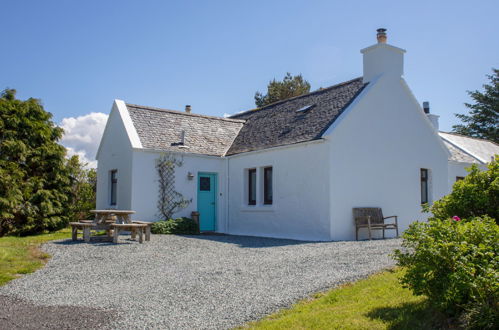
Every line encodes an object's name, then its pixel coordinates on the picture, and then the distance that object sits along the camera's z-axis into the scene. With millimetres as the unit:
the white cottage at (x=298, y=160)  14555
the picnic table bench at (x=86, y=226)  12859
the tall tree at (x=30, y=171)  15516
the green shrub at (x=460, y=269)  4133
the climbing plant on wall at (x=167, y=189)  17047
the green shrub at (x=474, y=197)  5914
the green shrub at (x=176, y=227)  15844
